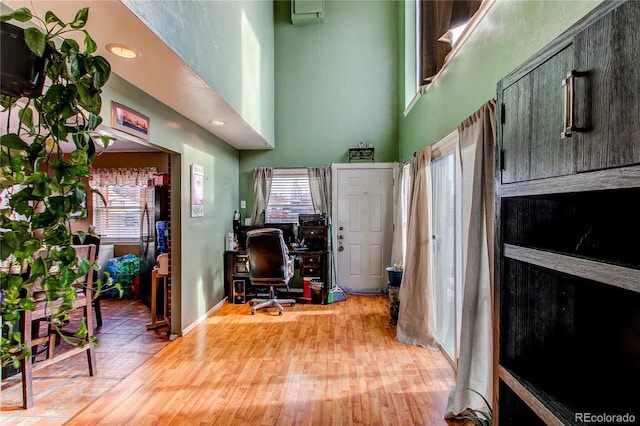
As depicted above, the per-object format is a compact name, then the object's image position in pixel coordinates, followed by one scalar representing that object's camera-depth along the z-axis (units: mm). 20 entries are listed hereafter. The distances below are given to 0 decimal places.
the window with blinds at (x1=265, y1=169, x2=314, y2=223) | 5375
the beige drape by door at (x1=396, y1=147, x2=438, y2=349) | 3186
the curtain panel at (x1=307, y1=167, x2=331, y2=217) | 5266
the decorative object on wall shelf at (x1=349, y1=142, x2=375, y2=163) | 5305
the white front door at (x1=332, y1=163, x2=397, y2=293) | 5266
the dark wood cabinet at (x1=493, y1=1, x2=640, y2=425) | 669
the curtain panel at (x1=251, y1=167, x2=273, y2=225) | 5312
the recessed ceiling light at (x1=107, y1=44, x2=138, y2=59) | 1972
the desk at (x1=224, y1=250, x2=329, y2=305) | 4730
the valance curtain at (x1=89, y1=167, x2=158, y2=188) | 5286
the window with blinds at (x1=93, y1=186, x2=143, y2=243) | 5555
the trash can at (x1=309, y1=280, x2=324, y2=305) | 4672
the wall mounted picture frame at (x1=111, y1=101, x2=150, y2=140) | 2439
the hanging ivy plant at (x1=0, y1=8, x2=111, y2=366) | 844
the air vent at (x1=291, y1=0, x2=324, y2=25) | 5086
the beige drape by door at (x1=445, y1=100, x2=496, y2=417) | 1891
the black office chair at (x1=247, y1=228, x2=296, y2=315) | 4059
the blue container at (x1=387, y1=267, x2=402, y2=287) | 4051
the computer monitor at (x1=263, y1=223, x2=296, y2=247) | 5000
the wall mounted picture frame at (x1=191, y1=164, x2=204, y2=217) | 3701
